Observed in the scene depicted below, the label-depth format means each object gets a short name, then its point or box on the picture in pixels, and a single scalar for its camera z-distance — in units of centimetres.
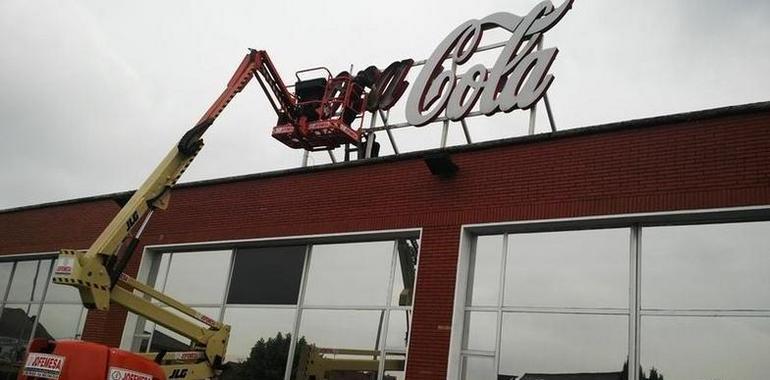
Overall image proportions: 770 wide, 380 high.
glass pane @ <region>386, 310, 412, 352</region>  1104
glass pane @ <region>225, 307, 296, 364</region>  1244
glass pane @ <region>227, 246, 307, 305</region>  1288
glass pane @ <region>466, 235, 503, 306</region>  1060
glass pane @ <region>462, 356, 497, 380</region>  1002
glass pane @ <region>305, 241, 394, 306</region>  1181
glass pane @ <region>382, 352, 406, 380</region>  1078
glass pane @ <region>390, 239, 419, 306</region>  1138
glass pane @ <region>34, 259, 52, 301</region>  1753
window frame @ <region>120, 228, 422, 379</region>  1142
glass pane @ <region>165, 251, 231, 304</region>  1399
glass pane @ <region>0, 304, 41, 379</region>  1670
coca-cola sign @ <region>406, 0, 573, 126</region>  1312
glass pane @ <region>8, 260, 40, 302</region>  1793
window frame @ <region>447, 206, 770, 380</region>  896
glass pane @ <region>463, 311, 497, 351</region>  1026
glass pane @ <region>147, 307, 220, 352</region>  1345
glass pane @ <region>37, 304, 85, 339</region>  1599
